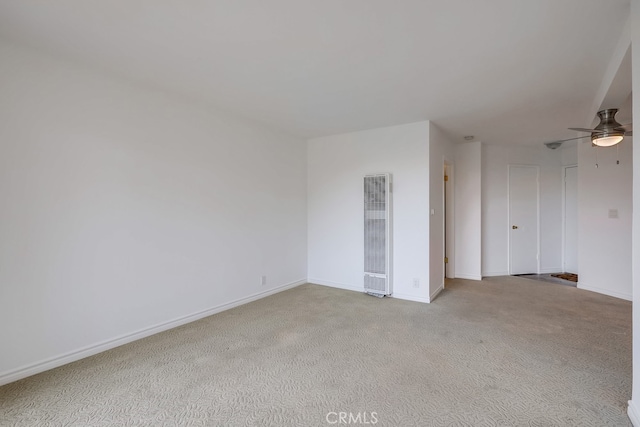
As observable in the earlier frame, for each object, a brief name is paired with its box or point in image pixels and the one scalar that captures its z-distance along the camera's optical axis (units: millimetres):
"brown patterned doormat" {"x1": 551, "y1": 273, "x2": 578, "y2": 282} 5055
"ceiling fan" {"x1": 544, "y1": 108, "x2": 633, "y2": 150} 2838
